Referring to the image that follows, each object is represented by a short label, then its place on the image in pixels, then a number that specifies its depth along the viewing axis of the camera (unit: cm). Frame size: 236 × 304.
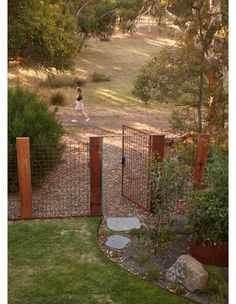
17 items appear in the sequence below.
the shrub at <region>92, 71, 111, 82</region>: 2473
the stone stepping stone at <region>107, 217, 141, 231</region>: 774
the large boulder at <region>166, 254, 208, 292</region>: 578
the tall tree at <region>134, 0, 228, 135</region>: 1112
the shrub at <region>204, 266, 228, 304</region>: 555
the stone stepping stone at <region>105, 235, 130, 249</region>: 708
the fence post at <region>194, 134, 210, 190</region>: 792
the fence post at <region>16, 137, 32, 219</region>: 780
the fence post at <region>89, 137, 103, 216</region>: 807
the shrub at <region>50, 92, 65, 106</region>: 1845
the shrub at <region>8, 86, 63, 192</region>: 911
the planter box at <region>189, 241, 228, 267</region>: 629
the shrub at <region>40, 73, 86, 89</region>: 2156
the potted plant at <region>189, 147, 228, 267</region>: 596
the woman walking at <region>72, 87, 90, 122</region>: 1580
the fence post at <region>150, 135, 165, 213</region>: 813
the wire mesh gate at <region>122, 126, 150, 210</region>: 905
